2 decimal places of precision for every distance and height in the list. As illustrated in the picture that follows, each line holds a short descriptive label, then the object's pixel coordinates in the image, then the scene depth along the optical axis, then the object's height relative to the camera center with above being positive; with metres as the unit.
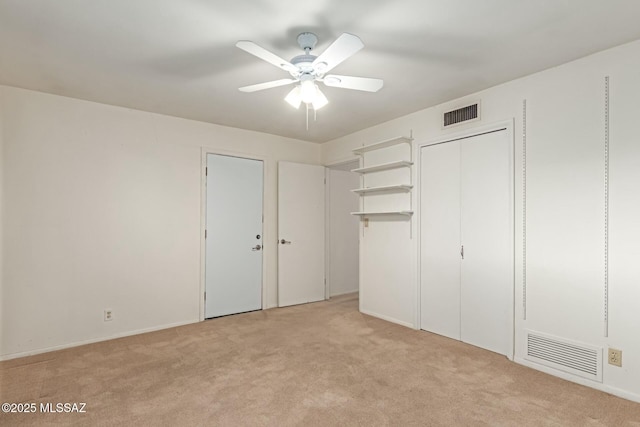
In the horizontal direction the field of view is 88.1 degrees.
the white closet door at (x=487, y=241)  2.96 -0.22
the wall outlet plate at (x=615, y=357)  2.30 -0.98
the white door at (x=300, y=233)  4.72 -0.25
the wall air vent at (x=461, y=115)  3.19 +1.02
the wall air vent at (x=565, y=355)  2.41 -1.06
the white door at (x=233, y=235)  4.15 -0.26
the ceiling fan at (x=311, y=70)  1.89 +0.94
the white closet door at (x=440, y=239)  3.38 -0.23
